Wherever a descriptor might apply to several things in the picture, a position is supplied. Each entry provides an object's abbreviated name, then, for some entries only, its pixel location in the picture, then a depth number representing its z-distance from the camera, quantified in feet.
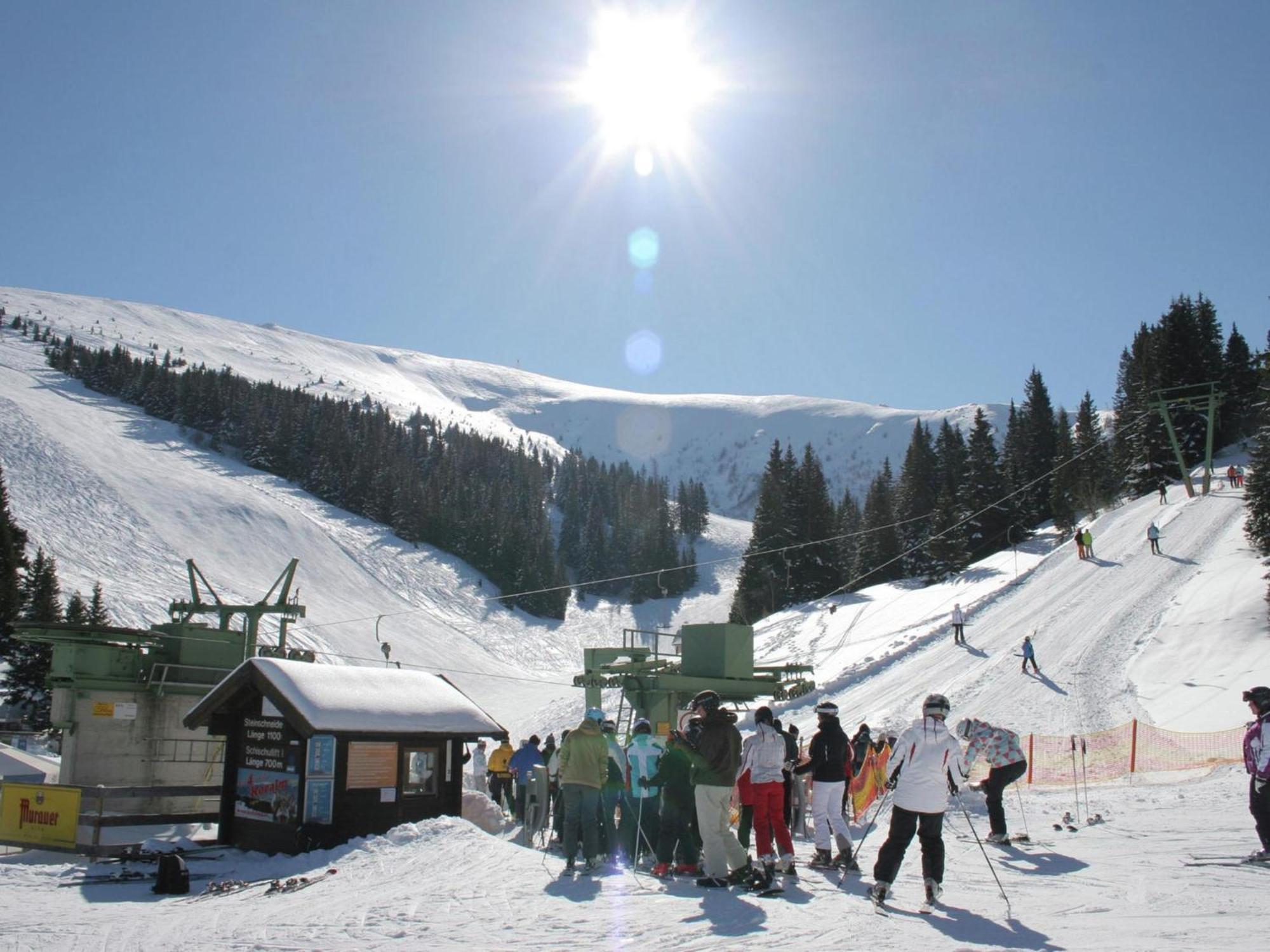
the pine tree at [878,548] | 204.49
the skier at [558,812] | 39.47
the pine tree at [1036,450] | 212.43
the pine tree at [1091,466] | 184.34
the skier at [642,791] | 35.73
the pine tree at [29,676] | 121.08
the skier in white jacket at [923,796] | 26.02
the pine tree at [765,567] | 220.64
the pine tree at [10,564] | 130.31
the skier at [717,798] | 30.04
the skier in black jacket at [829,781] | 32.32
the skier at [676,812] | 32.35
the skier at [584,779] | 34.35
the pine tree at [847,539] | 220.23
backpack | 35.45
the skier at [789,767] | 37.86
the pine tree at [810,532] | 214.90
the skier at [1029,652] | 90.27
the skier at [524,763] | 50.03
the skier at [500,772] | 60.08
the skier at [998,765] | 37.35
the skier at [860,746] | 46.50
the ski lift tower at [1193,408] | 148.05
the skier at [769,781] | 30.14
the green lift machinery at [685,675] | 85.30
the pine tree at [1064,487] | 181.90
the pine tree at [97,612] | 131.34
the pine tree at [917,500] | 201.46
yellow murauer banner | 45.93
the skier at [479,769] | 74.84
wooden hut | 42.60
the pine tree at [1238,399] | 197.36
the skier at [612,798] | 35.42
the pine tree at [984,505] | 194.70
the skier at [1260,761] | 29.94
